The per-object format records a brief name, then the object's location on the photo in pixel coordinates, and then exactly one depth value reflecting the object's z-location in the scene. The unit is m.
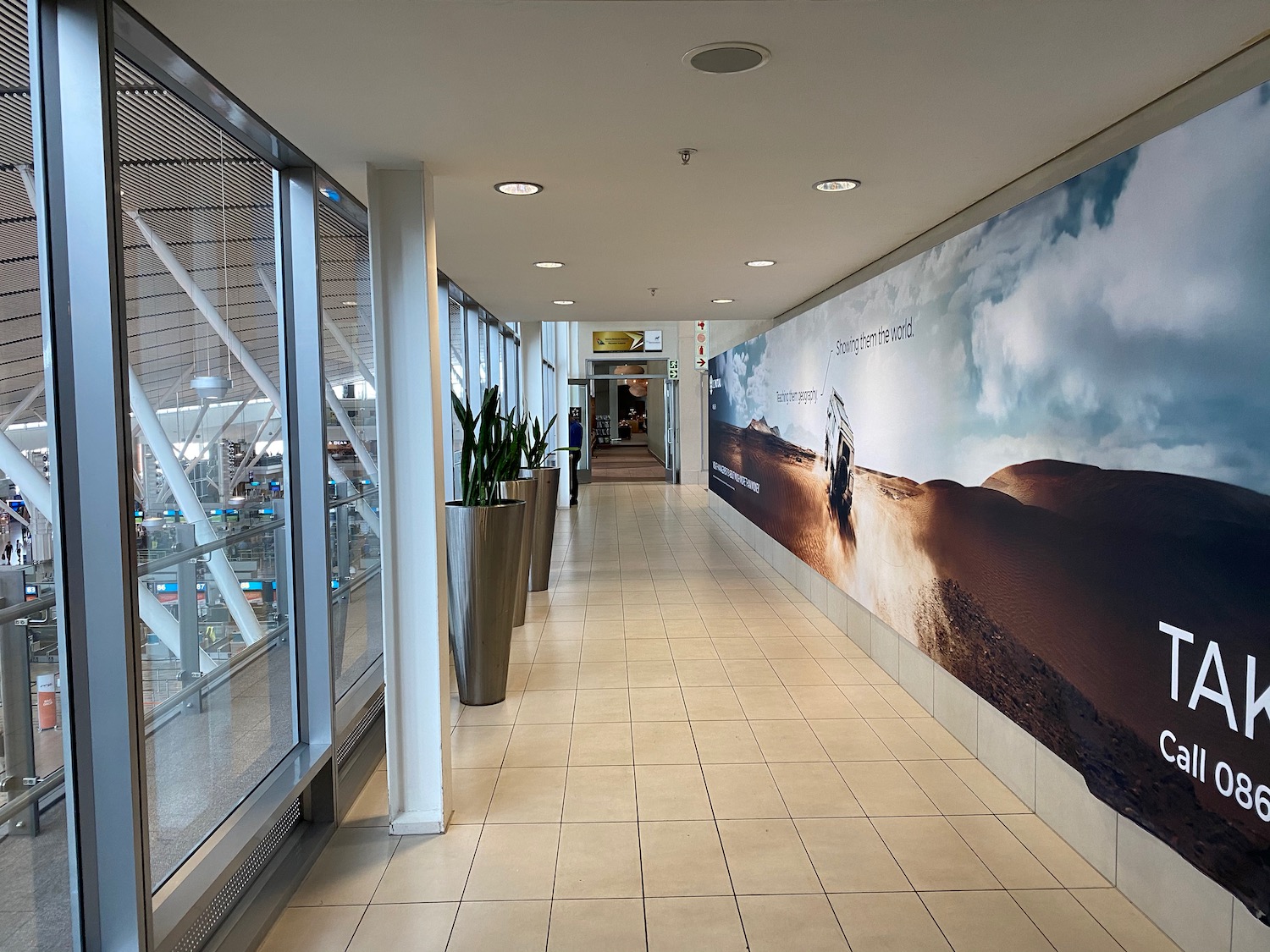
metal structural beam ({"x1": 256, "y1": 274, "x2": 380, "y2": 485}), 3.10
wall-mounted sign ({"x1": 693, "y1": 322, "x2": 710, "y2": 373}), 15.83
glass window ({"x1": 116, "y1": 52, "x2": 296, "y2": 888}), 2.20
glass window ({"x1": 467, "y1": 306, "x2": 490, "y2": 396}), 8.12
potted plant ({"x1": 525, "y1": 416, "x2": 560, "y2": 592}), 7.15
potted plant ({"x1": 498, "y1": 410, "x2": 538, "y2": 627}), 5.15
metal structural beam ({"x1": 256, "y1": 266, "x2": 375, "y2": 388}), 3.07
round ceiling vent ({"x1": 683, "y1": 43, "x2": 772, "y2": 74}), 2.15
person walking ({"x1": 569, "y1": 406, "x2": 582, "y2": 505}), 13.55
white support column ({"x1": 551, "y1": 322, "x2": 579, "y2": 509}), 14.05
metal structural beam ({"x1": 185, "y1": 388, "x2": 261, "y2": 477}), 2.44
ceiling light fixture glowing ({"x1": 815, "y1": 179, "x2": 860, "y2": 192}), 3.48
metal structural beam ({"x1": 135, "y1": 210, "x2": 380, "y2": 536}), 2.28
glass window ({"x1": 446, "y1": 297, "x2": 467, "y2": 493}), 7.21
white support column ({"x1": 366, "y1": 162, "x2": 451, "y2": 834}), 3.19
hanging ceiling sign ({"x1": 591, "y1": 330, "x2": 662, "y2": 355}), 17.56
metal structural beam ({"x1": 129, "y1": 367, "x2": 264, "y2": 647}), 2.13
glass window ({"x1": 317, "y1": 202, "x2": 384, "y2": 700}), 3.82
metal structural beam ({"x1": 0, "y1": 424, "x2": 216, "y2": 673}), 1.61
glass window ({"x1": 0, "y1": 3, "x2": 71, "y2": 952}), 1.63
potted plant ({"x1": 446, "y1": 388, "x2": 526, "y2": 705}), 4.42
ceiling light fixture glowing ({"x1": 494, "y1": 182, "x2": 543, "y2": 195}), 3.45
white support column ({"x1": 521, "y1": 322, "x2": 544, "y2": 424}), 11.06
